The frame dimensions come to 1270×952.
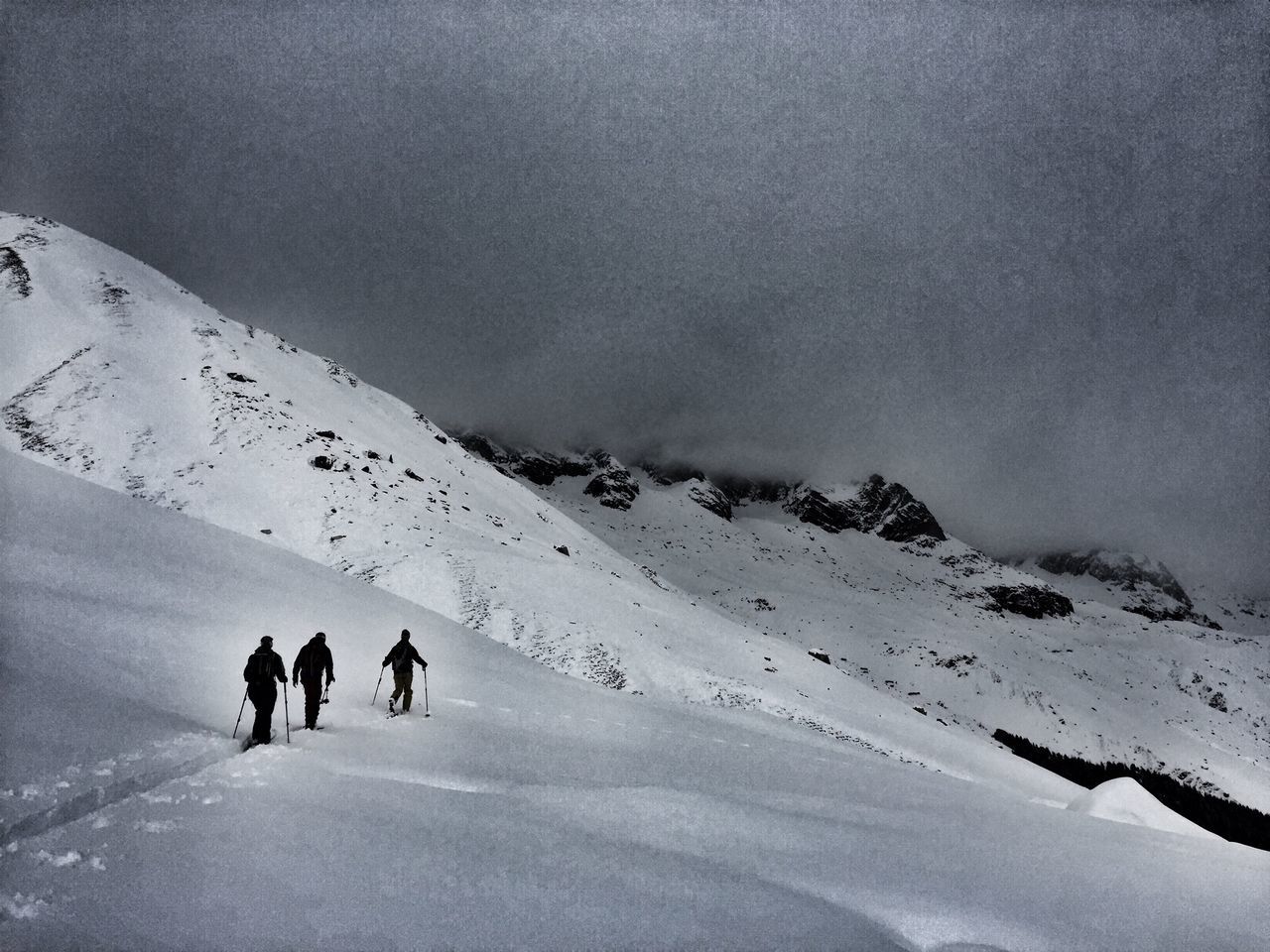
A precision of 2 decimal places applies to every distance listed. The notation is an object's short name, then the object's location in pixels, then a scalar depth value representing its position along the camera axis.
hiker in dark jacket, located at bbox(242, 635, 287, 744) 9.81
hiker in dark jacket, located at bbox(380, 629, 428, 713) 13.35
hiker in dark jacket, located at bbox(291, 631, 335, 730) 11.31
